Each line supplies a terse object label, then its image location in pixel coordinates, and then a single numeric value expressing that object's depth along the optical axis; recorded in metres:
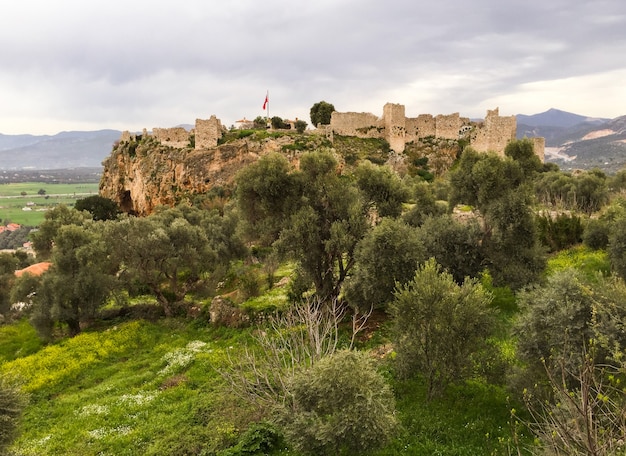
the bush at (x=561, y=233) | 26.31
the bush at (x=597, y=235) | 23.19
